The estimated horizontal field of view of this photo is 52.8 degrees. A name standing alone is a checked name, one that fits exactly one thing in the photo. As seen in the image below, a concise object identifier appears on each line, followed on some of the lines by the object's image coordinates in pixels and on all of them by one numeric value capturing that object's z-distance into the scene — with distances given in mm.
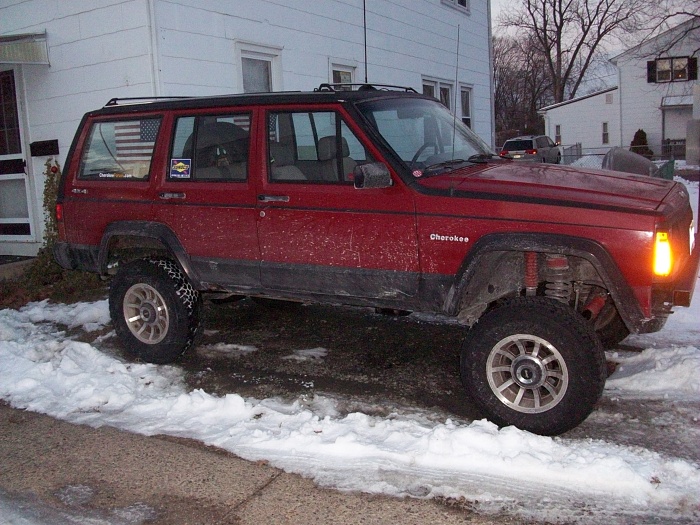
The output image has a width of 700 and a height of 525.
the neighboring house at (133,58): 8164
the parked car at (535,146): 24312
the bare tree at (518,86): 55497
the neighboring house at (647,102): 36812
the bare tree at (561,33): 52906
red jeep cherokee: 4070
